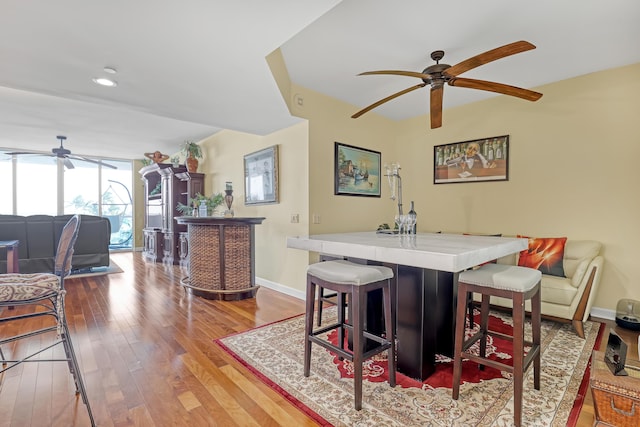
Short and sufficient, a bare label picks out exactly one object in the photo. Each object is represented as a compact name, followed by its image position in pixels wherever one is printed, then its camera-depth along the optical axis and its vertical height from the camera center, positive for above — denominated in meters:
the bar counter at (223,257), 3.72 -0.62
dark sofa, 4.38 -0.50
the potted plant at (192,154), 5.88 +1.05
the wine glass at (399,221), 2.39 -0.10
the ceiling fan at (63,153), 5.89 +1.09
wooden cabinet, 5.93 -0.06
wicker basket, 1.39 -0.90
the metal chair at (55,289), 1.50 -0.41
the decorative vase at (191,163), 5.89 +0.88
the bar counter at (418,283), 1.67 -0.49
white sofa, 2.66 -0.74
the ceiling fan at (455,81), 1.96 +0.95
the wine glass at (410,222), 2.36 -0.11
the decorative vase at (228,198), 4.39 +0.15
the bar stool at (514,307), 1.54 -0.55
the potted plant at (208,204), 4.70 +0.07
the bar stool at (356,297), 1.67 -0.53
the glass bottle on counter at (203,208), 4.77 +0.00
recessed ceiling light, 2.45 +1.05
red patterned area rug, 1.63 -1.12
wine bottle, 2.35 -0.07
